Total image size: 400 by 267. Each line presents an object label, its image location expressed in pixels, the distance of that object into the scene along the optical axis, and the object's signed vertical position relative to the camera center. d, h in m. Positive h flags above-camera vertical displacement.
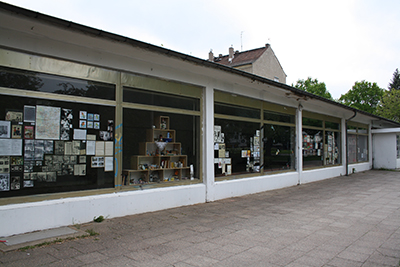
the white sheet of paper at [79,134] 6.03 +0.22
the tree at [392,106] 40.10 +5.26
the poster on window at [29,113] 5.43 +0.55
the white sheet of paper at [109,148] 6.46 -0.05
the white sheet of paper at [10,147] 5.16 -0.02
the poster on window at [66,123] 5.86 +0.42
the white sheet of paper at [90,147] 6.18 -0.02
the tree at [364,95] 62.09 +10.18
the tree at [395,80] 64.12 +13.45
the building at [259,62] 32.75 +9.11
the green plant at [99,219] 6.01 -1.36
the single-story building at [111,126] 5.27 +0.44
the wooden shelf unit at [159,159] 7.20 -0.32
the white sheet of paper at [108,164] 6.43 -0.36
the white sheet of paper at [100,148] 6.33 -0.04
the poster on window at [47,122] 5.55 +0.41
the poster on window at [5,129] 5.15 +0.27
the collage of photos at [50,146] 5.23 +0.00
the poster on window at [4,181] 5.11 -0.57
